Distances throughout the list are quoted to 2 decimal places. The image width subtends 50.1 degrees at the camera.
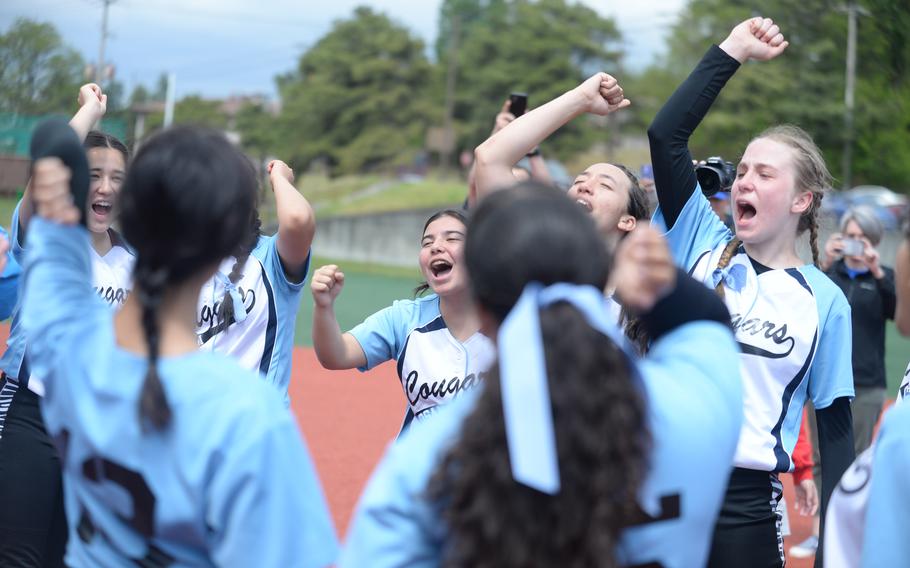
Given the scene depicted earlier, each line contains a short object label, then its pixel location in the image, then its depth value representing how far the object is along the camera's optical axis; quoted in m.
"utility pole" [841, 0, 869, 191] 31.70
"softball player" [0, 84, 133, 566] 3.38
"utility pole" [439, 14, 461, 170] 43.94
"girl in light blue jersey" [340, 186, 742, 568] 1.59
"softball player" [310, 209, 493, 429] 3.45
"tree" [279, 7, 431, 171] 47.09
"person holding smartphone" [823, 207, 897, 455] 6.55
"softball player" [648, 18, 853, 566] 3.12
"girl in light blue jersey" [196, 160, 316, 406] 3.90
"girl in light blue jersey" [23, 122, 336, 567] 1.78
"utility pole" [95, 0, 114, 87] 25.00
